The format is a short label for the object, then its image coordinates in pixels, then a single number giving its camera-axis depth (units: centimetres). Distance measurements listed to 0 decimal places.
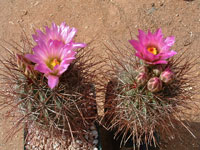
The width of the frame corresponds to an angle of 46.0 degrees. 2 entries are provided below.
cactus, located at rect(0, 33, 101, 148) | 30
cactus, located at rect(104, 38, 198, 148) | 31
